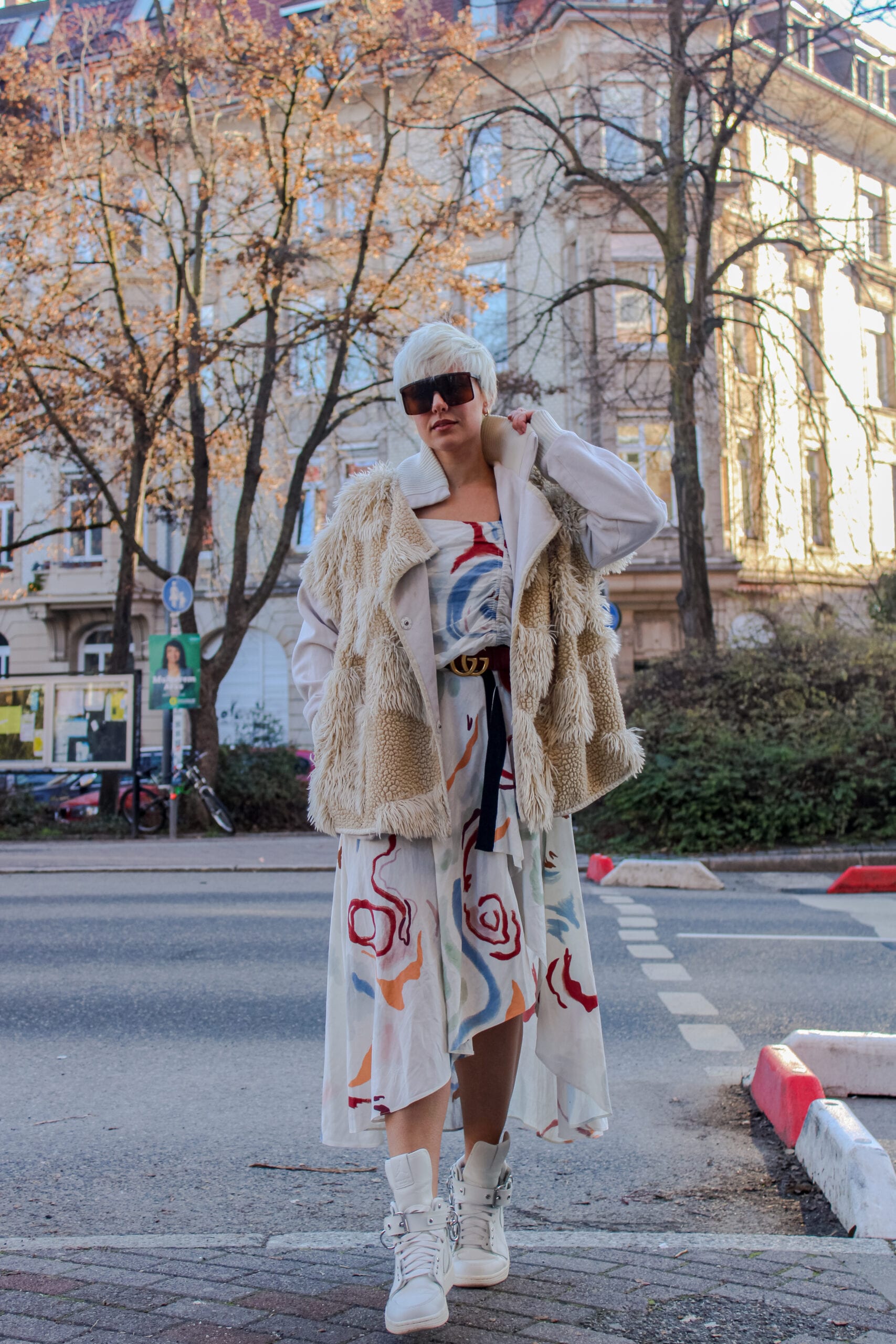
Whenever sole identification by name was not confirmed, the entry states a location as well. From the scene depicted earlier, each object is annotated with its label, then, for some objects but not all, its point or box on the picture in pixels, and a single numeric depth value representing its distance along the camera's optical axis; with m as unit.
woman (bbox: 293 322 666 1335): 2.86
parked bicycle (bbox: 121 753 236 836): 19.31
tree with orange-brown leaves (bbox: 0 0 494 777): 19.61
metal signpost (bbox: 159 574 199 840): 18.55
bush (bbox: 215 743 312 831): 20.16
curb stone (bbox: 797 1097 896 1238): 3.10
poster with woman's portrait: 18.67
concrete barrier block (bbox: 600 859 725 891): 12.12
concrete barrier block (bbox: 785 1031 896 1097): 4.61
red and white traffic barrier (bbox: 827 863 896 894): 11.72
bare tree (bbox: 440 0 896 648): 16.91
